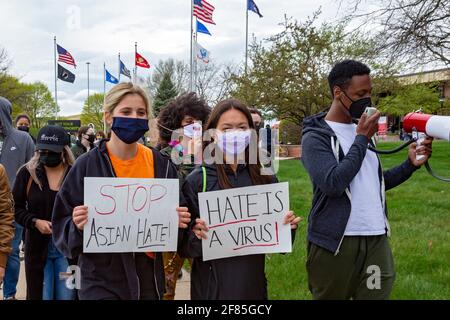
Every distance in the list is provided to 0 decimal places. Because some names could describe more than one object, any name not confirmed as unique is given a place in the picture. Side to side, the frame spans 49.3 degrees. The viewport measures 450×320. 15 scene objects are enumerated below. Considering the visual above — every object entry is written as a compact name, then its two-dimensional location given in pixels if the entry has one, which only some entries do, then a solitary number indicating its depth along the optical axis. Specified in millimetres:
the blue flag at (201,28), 24569
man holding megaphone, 2850
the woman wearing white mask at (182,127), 4277
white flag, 24506
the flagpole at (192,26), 23547
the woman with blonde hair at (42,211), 4223
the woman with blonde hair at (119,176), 2662
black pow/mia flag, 36344
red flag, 32406
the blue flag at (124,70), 39441
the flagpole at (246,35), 31384
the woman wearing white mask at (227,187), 2857
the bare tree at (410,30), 11594
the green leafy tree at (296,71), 26391
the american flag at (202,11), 23531
